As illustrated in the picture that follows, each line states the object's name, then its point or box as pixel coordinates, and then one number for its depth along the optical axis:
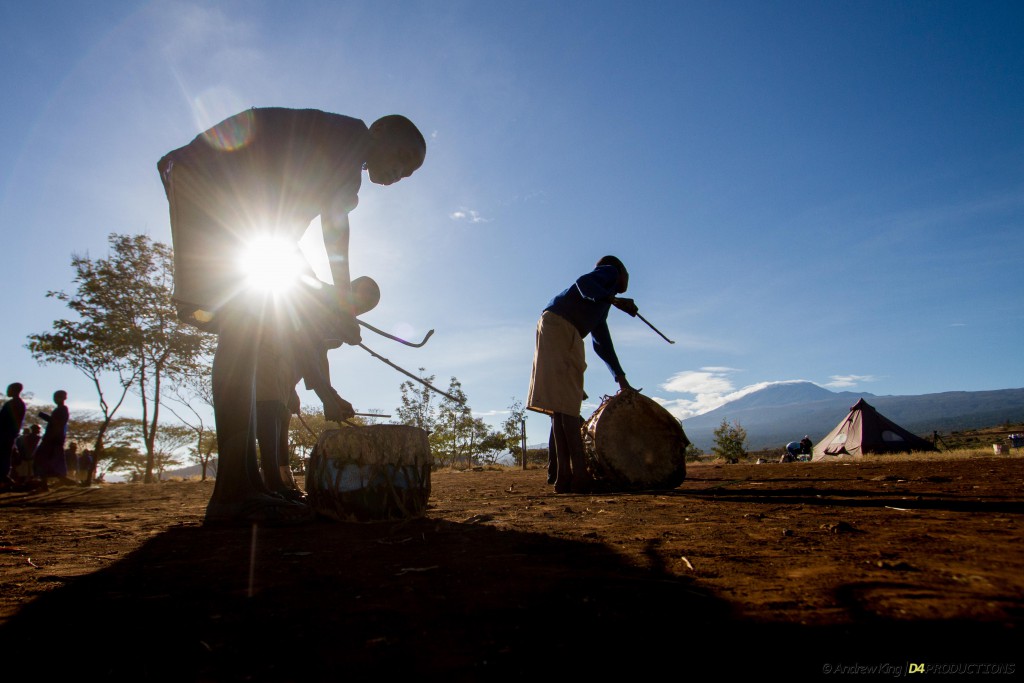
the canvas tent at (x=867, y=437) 18.02
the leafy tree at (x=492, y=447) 22.31
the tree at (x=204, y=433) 17.42
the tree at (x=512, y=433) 22.35
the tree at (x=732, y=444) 18.58
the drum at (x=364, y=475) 2.71
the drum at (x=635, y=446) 4.60
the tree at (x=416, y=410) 24.02
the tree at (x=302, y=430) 25.70
